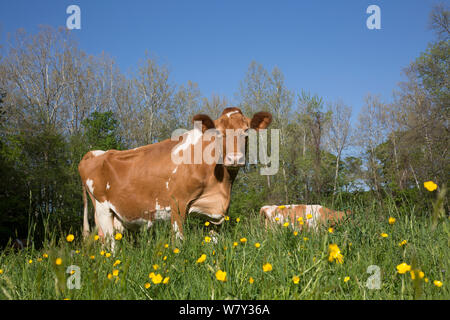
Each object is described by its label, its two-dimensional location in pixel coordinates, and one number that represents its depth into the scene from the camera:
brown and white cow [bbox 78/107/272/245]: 4.28
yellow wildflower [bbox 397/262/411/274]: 1.80
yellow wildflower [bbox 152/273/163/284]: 1.81
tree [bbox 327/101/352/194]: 28.23
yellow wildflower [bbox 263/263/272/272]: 1.81
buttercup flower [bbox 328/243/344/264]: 1.79
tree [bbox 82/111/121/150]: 26.81
